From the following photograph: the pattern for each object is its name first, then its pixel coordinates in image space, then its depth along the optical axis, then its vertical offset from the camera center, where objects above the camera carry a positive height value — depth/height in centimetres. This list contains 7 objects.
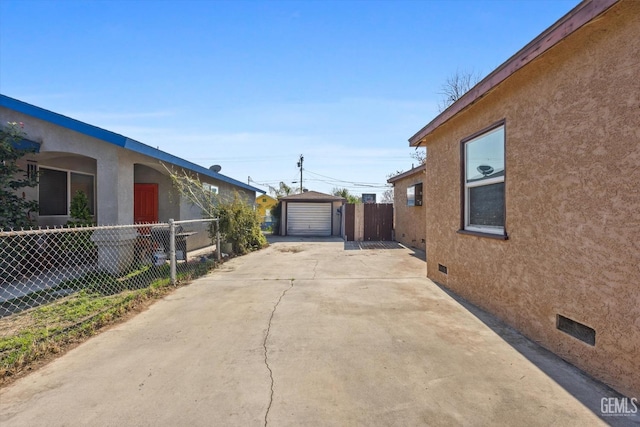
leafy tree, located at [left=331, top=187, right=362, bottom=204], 3163 +194
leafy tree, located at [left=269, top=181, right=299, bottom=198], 3900 +292
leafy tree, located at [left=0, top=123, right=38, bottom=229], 606 +62
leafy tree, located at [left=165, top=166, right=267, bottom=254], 940 +2
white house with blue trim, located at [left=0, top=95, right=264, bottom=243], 648 +118
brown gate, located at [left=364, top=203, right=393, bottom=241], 1600 -47
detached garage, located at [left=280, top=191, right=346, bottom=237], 1906 -32
